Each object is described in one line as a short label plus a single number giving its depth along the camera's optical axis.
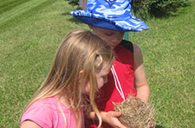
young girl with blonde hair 1.67
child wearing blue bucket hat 1.86
